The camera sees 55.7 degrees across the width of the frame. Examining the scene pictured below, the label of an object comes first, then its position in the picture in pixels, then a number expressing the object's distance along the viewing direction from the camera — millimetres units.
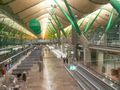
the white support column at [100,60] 14257
